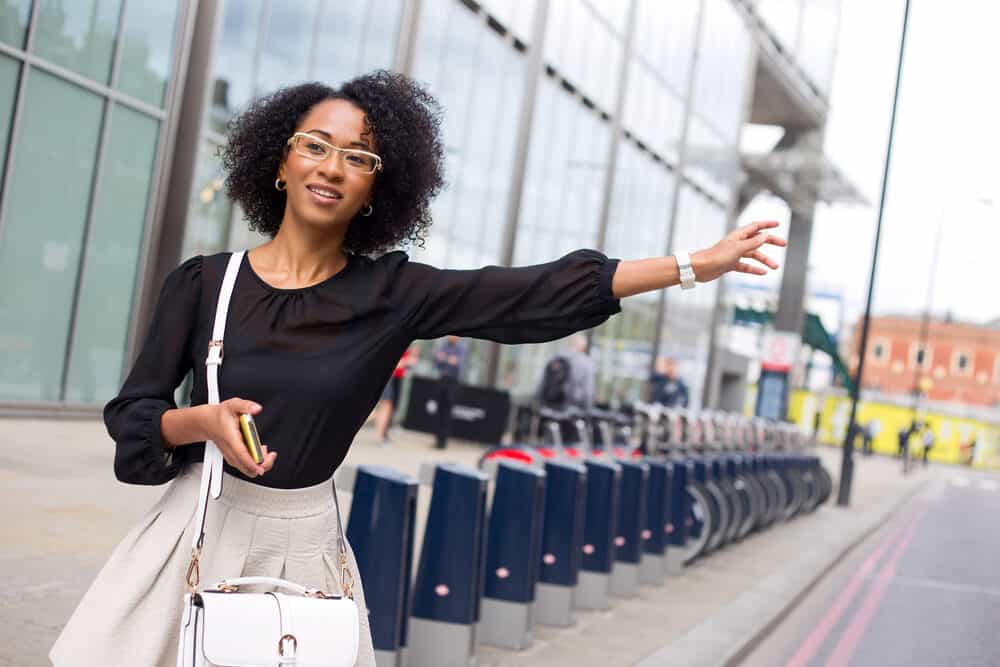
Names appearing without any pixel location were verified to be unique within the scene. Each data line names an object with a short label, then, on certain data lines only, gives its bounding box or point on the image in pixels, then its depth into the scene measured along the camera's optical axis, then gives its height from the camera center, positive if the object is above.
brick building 113.25 +6.31
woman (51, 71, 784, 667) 2.43 +0.00
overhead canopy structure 43.97 +8.02
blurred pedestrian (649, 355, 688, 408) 21.48 +0.18
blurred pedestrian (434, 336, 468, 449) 19.30 -0.16
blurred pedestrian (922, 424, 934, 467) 58.23 -0.35
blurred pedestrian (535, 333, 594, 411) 14.55 +0.01
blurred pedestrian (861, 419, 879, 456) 55.09 -0.35
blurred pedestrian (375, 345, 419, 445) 17.52 -0.62
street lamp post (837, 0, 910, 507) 21.58 +0.89
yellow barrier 69.00 +0.22
